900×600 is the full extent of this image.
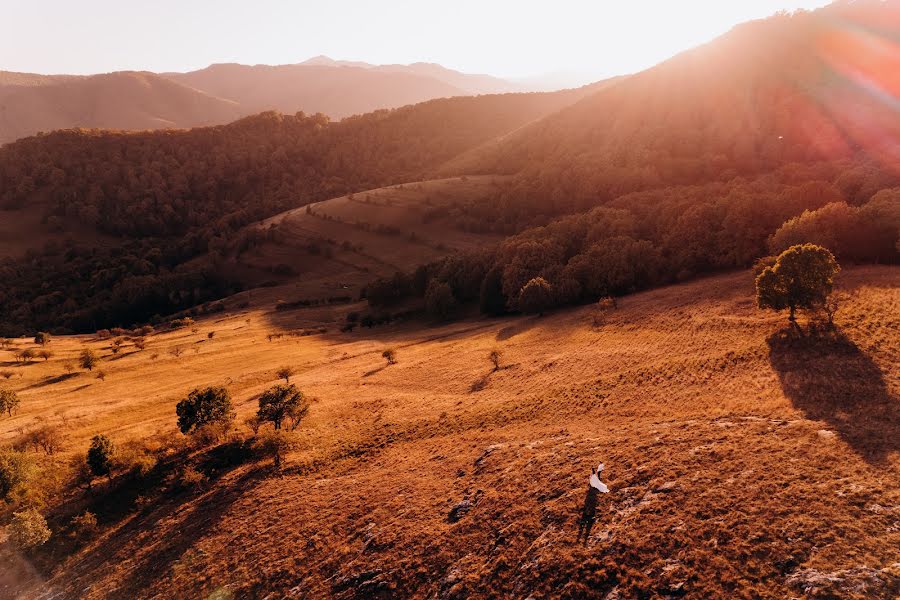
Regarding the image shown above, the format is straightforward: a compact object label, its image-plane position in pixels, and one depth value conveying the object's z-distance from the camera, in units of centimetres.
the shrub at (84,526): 3482
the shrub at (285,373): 6600
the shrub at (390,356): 7144
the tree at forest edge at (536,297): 8956
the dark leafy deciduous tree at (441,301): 10794
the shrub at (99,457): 3906
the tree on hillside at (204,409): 4497
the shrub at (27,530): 3200
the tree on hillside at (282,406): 4572
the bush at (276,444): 4178
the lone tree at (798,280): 4794
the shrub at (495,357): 6059
